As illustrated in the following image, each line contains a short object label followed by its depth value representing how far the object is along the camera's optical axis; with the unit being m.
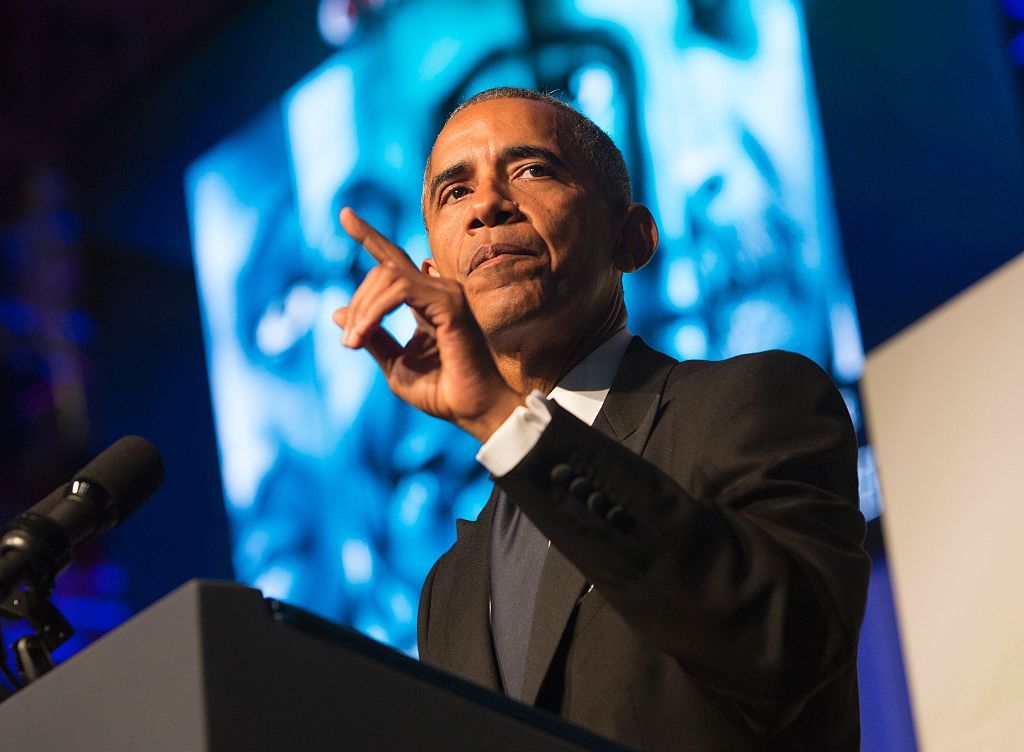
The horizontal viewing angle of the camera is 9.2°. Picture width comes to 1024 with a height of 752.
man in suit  4.29
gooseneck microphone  4.29
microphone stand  4.29
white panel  4.84
